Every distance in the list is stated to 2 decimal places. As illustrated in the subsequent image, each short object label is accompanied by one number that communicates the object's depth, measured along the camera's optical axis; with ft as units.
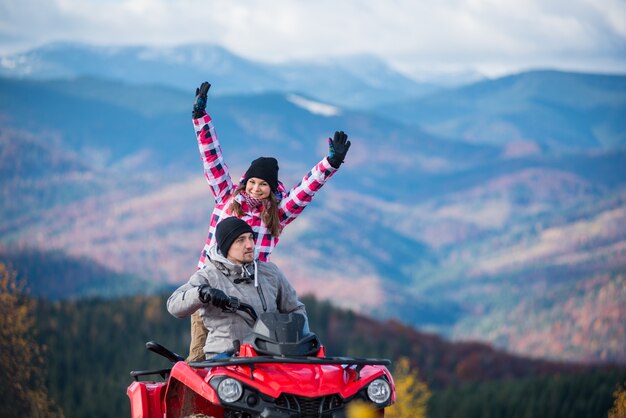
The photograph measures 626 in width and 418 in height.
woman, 62.54
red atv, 47.24
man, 53.06
